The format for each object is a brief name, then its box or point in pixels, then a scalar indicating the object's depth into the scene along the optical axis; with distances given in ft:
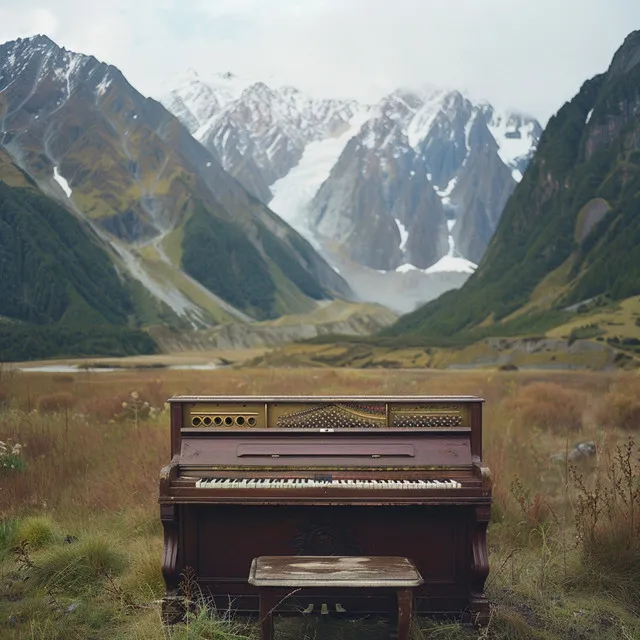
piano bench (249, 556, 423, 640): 13.56
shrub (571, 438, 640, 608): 19.56
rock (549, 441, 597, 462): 34.23
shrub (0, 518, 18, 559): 22.39
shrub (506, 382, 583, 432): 45.11
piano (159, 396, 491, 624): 16.49
